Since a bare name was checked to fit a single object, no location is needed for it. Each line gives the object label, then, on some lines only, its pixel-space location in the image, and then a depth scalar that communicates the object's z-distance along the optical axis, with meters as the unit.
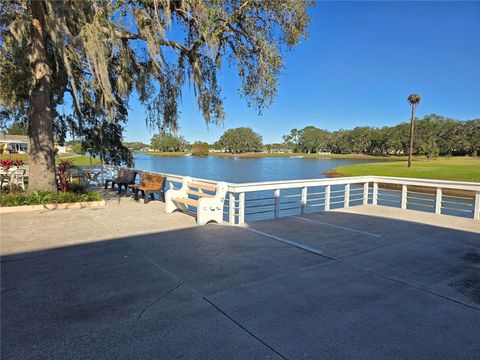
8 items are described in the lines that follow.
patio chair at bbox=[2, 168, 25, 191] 8.42
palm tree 31.91
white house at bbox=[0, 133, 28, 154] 47.72
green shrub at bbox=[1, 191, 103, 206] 6.76
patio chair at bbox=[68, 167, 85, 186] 10.59
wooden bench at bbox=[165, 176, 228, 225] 5.75
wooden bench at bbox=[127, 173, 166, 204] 7.99
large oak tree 6.45
